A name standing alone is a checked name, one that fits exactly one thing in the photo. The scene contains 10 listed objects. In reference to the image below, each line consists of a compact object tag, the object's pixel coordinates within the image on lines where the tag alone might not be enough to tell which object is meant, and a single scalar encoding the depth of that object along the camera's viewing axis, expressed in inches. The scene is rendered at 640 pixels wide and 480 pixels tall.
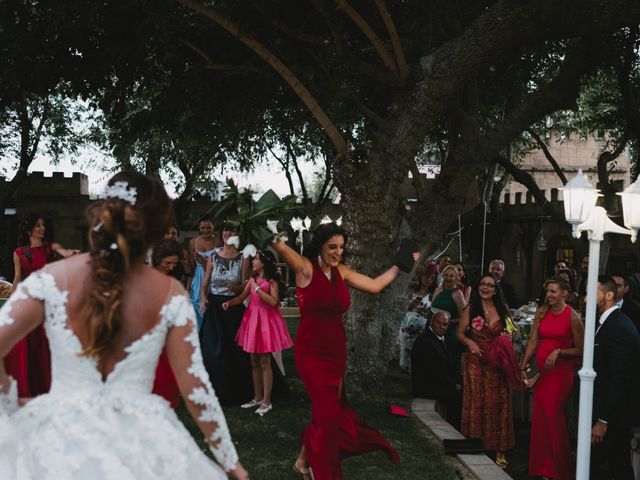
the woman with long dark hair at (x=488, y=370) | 301.0
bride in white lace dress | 90.7
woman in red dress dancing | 213.9
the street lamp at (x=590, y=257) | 201.6
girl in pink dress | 314.8
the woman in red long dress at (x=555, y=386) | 262.5
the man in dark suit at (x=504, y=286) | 483.8
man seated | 357.4
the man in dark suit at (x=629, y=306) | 285.7
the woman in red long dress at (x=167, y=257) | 245.1
